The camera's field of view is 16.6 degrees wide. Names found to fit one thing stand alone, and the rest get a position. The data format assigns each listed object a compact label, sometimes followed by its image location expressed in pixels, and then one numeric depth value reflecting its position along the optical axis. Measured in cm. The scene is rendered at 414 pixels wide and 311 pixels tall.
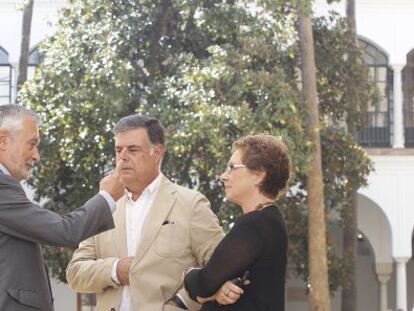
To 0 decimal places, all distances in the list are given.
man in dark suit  610
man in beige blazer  690
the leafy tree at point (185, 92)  1988
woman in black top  608
